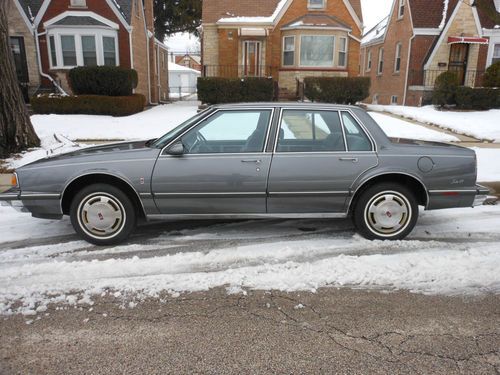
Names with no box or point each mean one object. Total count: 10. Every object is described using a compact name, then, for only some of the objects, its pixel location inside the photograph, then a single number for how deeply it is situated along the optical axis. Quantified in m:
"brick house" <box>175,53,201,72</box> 69.20
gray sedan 4.44
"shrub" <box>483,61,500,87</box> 18.52
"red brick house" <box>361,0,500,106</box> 21.80
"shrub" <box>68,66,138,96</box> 17.80
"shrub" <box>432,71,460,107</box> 18.42
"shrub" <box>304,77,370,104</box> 18.64
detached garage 51.38
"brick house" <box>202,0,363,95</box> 22.39
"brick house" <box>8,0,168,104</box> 20.42
